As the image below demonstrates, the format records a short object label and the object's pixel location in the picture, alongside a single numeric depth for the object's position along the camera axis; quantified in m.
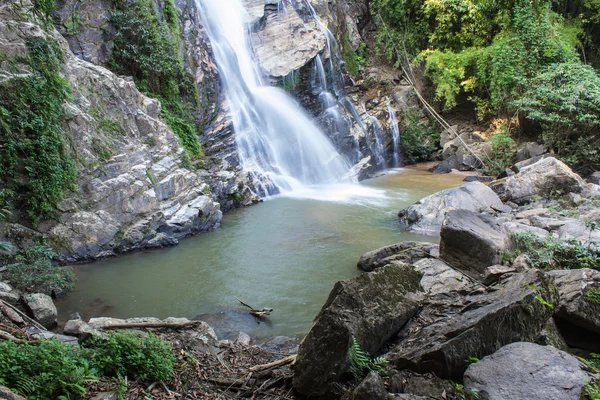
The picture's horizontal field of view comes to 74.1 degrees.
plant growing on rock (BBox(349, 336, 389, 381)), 3.48
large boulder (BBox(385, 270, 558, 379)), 3.27
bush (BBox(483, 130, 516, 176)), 18.41
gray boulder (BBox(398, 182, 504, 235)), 11.34
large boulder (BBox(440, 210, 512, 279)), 6.55
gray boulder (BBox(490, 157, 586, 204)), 12.07
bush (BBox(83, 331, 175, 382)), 3.72
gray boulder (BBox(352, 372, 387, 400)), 2.85
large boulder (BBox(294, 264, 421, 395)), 3.45
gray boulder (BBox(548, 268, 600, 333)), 3.94
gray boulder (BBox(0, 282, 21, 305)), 5.72
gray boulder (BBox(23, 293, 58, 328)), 5.69
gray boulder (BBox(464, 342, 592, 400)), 2.61
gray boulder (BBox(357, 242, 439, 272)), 7.93
